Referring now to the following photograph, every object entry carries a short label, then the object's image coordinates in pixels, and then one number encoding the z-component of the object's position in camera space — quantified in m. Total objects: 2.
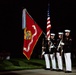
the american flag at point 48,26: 18.84
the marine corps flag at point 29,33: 15.56
